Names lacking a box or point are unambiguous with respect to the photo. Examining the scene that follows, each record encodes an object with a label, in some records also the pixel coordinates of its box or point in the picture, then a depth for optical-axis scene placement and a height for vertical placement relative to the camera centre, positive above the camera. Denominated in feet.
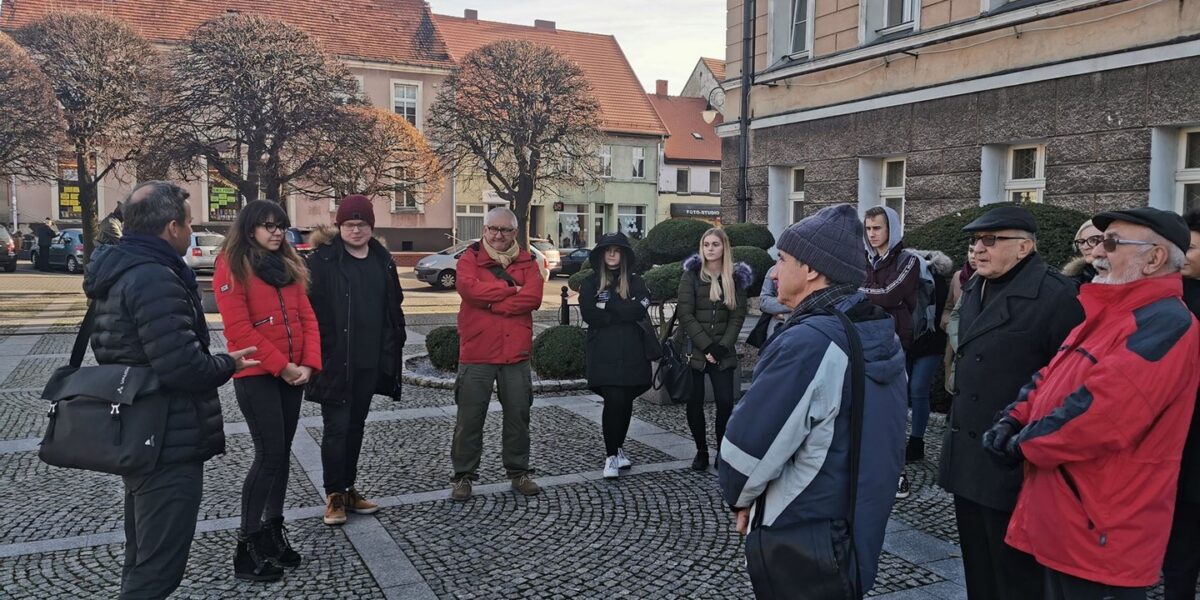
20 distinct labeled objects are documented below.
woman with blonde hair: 20.85 -1.88
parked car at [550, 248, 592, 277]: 106.83 -3.18
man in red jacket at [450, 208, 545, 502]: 18.98 -2.39
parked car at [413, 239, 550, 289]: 89.35 -3.66
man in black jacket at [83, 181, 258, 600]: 11.00 -1.63
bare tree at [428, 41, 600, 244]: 97.76 +13.99
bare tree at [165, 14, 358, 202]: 72.33 +10.77
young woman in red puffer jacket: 14.39 -2.07
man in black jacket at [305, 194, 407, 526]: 17.10 -2.07
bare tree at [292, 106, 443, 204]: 78.18 +7.37
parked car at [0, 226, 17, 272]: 101.19 -3.15
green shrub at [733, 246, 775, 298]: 41.04 -0.84
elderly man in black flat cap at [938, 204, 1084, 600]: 10.88 -1.53
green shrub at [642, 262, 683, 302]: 38.93 -1.89
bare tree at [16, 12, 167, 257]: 81.30 +14.27
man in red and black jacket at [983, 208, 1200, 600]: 8.67 -1.78
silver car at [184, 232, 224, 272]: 91.91 -2.28
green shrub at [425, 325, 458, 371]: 34.22 -4.47
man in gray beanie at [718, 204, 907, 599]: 8.29 -1.90
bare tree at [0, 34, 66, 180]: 73.41 +9.52
